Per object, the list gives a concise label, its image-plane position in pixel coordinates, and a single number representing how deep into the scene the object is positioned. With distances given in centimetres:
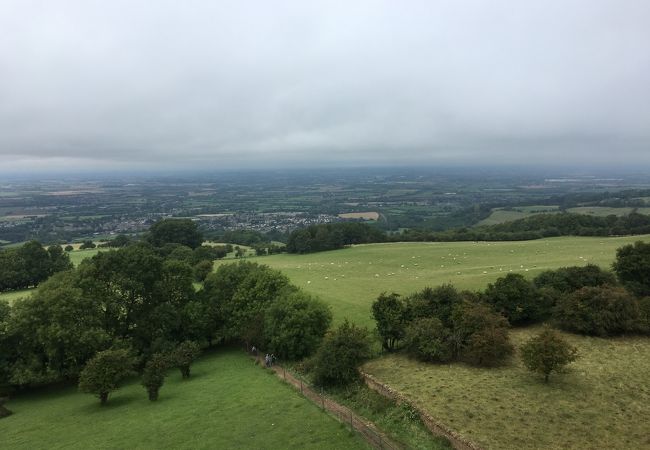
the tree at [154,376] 3038
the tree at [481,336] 2877
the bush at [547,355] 2488
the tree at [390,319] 3400
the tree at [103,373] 2981
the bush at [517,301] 3609
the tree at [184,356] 3434
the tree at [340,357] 2862
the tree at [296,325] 3550
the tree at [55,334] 3403
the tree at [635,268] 3856
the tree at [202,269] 6425
